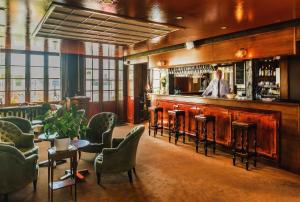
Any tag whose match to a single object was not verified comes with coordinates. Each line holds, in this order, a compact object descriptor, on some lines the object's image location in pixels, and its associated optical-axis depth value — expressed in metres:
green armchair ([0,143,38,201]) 3.28
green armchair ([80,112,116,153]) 5.45
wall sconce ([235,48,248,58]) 5.45
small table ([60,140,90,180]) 4.11
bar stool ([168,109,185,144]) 6.87
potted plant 3.89
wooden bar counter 4.62
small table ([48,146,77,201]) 3.44
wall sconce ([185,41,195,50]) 6.69
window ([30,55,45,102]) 8.64
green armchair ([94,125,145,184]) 4.00
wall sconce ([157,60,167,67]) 7.93
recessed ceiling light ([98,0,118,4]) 3.46
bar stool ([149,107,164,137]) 7.79
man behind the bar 6.84
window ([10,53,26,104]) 8.27
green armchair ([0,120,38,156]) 4.48
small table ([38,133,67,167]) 4.32
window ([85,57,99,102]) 9.55
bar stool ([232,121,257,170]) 4.93
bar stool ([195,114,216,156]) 5.88
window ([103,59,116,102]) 10.02
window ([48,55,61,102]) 8.96
